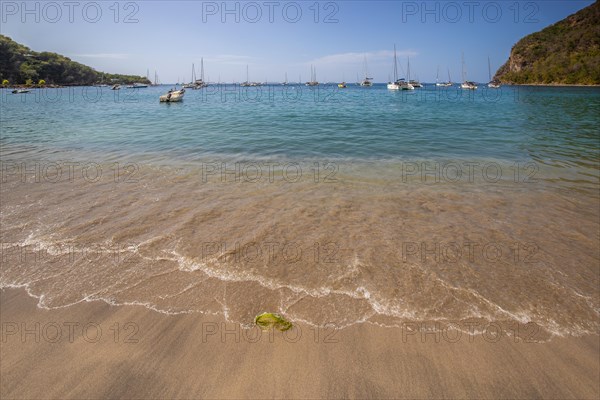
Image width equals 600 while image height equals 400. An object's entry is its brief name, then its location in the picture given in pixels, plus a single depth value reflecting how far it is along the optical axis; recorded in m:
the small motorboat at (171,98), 49.69
